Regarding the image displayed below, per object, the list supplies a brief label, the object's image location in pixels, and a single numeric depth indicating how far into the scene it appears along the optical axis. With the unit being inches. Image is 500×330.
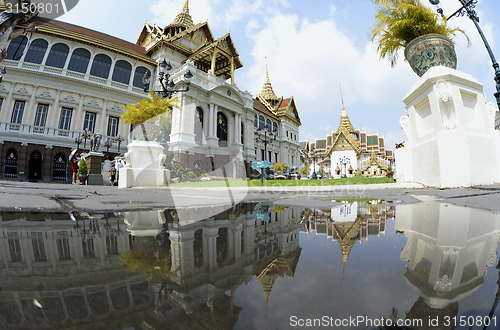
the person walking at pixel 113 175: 494.5
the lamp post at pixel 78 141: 776.9
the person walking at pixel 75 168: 556.4
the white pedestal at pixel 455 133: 184.1
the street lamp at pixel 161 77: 366.9
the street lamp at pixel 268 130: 1241.1
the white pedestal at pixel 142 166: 339.6
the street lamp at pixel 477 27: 223.9
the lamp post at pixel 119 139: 833.8
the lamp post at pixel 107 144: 804.0
